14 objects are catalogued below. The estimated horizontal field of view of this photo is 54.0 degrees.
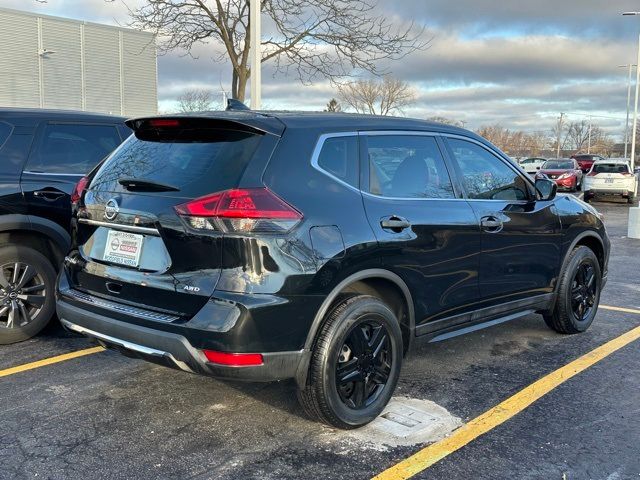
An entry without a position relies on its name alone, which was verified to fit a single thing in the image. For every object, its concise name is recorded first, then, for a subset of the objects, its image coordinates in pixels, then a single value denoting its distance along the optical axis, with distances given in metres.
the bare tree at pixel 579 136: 109.56
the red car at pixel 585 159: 43.92
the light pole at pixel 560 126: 93.64
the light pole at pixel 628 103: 53.61
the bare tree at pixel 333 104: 62.03
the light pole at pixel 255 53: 9.30
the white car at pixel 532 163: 42.41
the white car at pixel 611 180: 23.00
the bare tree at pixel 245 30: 14.28
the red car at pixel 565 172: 27.97
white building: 23.80
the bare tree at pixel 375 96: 45.50
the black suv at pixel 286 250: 3.10
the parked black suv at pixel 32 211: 4.89
